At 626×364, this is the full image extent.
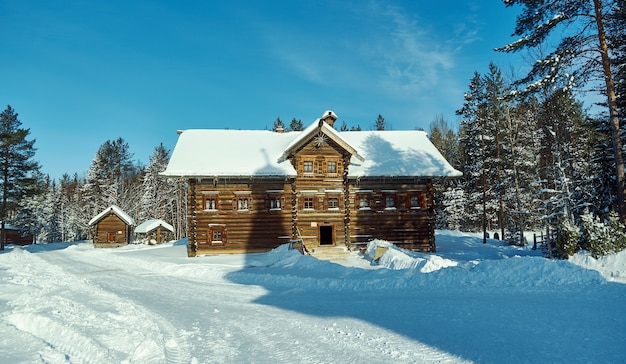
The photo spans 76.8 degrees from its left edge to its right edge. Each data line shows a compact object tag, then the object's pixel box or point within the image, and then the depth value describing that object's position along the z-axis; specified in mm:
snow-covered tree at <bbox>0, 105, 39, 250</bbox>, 40938
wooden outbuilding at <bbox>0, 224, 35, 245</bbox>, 57500
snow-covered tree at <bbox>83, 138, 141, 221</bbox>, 58938
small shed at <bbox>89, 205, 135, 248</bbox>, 44531
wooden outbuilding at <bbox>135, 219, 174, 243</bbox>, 45122
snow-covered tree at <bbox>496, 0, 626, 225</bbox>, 16188
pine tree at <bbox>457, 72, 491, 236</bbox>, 40812
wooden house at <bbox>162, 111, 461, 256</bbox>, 27500
